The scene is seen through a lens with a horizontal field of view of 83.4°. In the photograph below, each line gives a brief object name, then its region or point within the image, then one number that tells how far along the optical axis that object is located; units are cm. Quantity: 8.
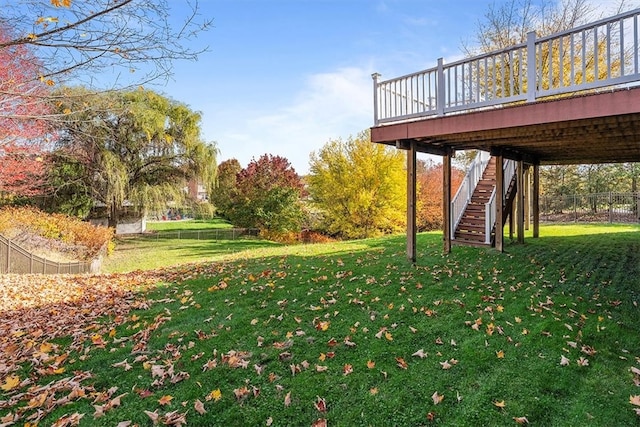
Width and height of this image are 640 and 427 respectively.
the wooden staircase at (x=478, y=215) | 869
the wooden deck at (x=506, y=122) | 435
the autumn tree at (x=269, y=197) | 2016
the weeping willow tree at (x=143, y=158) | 1612
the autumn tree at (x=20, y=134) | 520
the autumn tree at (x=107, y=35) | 341
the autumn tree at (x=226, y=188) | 2574
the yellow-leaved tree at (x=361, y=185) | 1688
